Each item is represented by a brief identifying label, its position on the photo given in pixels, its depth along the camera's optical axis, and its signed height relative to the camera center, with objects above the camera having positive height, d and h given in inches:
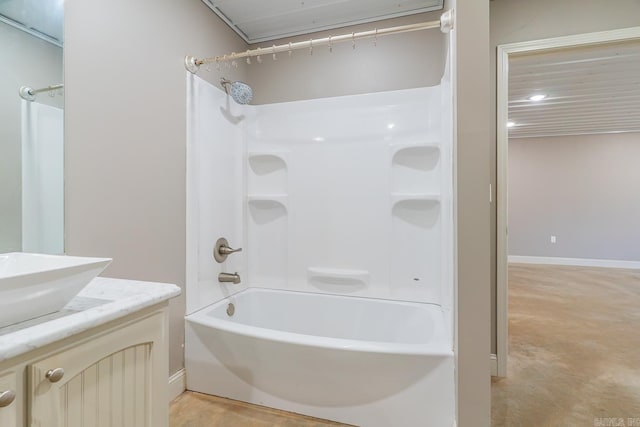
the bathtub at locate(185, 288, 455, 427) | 55.6 -32.2
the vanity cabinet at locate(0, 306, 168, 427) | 24.7 -16.3
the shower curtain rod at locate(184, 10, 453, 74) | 56.9 +39.5
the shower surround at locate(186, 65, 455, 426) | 58.9 -11.6
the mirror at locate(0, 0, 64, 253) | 41.6 +12.9
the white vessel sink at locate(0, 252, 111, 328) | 25.4 -7.2
